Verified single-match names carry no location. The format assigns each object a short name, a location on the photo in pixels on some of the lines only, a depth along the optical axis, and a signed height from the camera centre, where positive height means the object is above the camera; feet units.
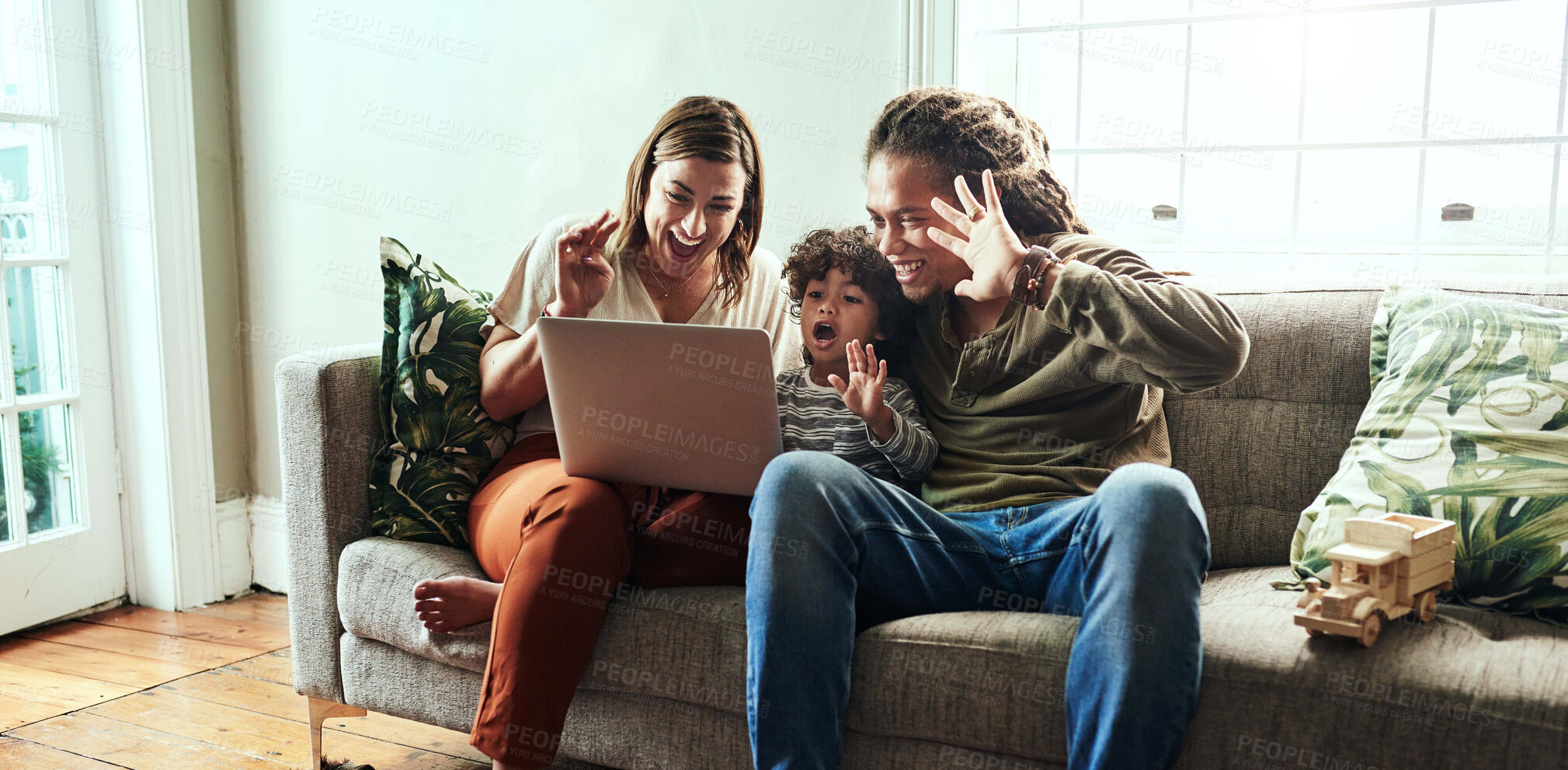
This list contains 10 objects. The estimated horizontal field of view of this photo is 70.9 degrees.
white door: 7.83 -0.44
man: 3.76 -0.87
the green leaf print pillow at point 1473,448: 4.17 -0.74
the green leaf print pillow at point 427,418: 5.54 -0.79
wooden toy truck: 3.74 -1.10
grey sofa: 3.60 -1.43
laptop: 4.49 -0.59
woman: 4.51 -0.89
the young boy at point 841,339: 5.17 -0.37
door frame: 8.14 -0.38
